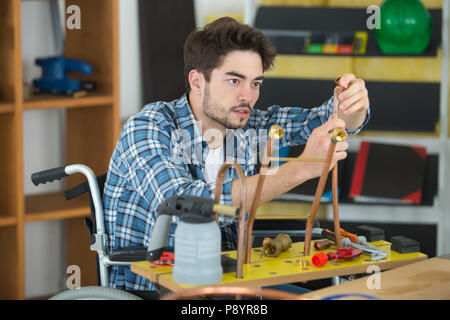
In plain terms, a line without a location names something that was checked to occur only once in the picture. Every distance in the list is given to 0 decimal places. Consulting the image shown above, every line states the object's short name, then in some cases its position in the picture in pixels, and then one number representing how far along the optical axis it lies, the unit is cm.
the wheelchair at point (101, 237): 248
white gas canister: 232
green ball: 387
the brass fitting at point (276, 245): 253
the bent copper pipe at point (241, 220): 237
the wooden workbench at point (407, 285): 237
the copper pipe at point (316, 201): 246
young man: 264
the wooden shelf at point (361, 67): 402
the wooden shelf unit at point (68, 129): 335
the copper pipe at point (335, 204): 255
